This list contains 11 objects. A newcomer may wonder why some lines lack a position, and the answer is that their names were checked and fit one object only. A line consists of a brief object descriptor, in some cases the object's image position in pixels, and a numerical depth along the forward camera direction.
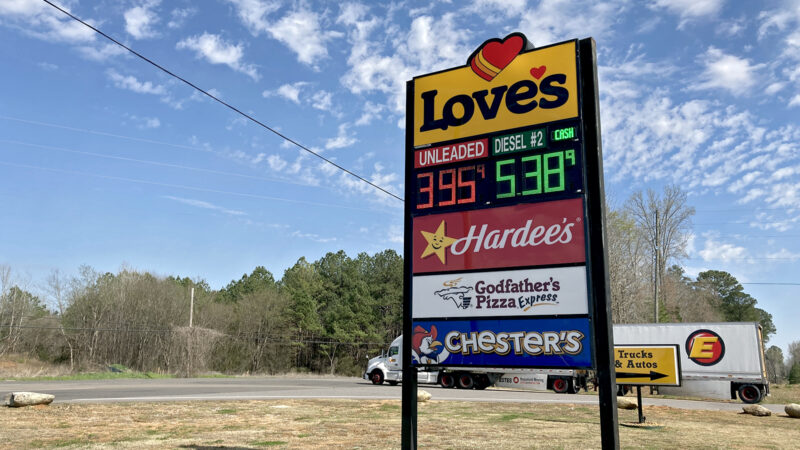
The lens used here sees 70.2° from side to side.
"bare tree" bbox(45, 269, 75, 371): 54.53
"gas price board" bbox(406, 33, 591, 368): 7.11
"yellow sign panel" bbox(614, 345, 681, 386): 13.98
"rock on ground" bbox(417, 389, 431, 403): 19.52
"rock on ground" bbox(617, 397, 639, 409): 17.58
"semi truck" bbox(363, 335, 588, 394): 28.34
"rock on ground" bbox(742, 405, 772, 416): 18.00
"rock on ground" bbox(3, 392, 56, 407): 15.29
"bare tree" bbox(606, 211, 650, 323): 49.16
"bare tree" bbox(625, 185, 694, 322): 53.65
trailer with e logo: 25.19
